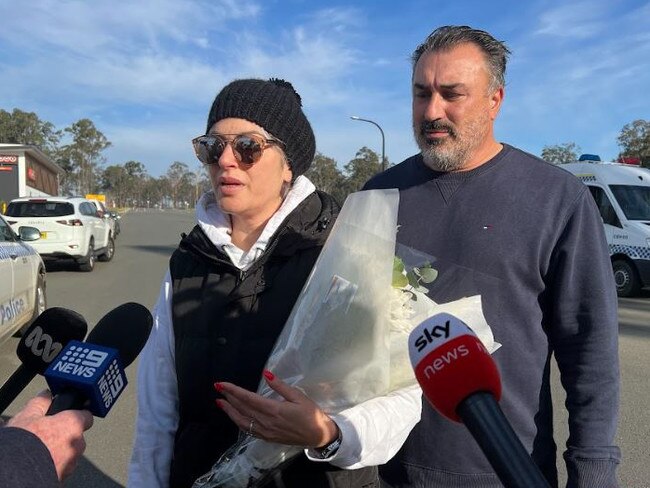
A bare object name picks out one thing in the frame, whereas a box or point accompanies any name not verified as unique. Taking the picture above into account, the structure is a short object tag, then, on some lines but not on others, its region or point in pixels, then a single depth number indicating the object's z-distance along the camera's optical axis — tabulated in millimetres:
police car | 6312
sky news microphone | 783
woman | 1802
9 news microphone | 1292
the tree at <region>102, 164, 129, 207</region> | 94294
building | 41312
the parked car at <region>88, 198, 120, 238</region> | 17169
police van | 11406
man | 1920
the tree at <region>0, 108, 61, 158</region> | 64938
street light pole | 29625
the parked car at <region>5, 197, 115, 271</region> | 13438
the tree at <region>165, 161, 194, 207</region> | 105812
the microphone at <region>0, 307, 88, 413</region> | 1485
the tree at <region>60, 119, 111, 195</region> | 75375
